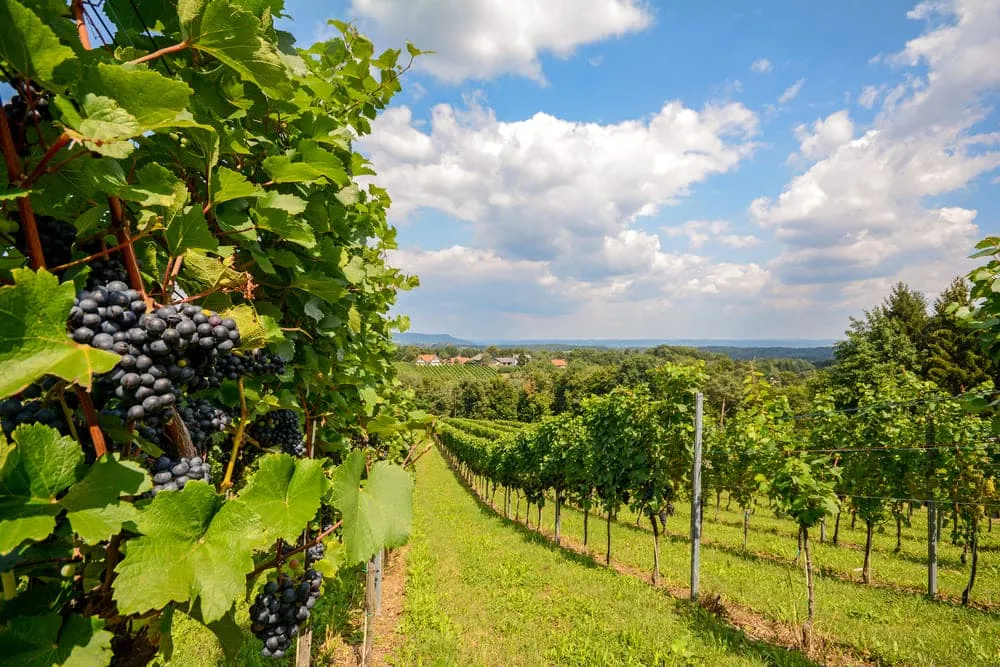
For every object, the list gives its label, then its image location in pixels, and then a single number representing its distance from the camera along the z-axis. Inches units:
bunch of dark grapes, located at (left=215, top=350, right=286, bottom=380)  44.8
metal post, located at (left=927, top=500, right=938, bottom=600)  367.9
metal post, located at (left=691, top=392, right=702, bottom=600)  319.9
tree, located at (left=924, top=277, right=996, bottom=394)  1203.2
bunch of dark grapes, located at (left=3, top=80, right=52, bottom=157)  30.1
